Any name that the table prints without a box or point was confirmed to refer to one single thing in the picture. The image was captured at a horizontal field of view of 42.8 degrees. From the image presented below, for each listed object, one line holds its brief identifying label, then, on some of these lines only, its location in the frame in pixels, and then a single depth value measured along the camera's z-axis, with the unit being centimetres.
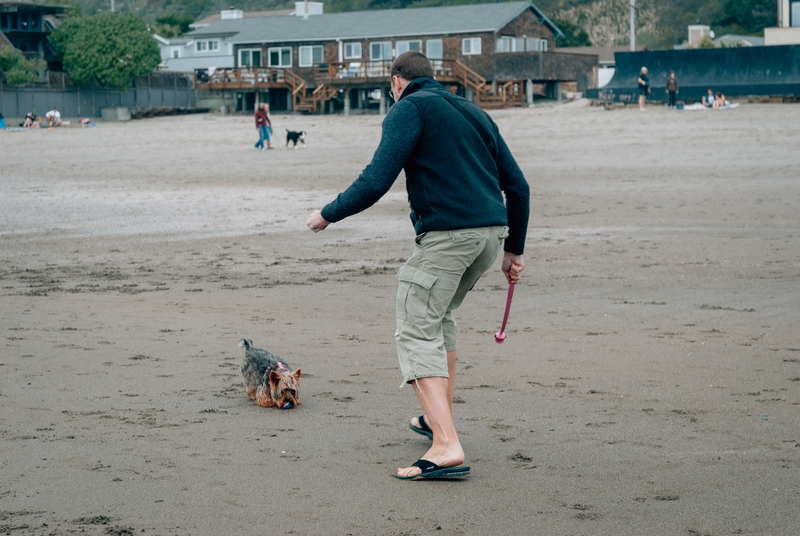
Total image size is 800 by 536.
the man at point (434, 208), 441
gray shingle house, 5106
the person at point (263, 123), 2870
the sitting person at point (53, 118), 4559
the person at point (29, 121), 4600
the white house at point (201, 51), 7500
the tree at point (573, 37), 8650
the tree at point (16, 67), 5450
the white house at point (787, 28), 4494
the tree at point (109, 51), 5803
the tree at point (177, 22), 9912
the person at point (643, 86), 3347
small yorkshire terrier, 567
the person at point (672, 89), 3428
